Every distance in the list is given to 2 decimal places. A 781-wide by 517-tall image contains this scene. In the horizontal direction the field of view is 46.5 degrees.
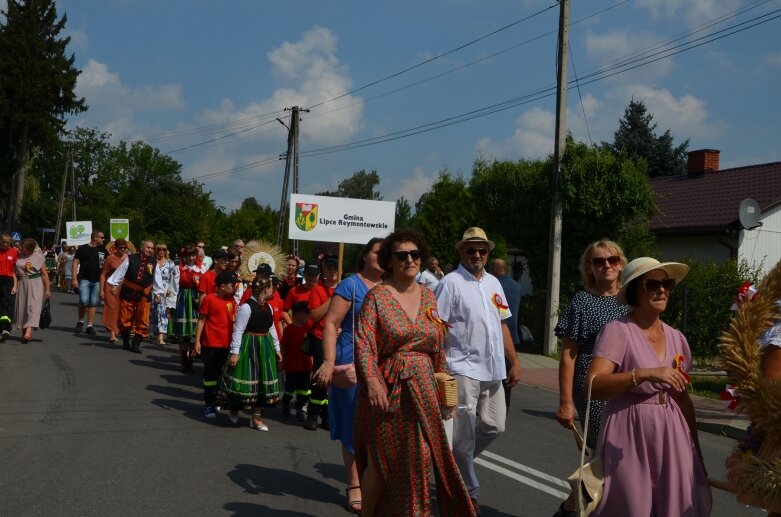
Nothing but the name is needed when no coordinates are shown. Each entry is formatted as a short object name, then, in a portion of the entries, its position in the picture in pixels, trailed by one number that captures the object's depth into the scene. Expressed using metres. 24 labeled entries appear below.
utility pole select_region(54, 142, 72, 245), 62.78
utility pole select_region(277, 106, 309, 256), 35.09
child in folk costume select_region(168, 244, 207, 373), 13.64
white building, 26.08
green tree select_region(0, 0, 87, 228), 49.38
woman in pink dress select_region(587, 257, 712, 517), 3.82
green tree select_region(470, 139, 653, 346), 19.61
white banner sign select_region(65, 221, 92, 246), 35.56
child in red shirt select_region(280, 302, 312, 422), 10.02
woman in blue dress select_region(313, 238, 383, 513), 5.85
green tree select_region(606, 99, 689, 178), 51.34
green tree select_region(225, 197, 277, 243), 57.12
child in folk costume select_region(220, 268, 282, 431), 9.16
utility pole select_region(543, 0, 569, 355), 18.81
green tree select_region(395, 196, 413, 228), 60.15
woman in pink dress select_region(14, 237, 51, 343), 15.81
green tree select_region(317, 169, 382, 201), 91.44
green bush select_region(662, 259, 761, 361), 19.05
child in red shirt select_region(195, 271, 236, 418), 9.98
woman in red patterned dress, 4.80
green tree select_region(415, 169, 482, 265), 31.97
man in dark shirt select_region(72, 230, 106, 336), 17.97
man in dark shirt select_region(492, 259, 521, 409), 10.40
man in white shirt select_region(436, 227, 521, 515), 5.99
